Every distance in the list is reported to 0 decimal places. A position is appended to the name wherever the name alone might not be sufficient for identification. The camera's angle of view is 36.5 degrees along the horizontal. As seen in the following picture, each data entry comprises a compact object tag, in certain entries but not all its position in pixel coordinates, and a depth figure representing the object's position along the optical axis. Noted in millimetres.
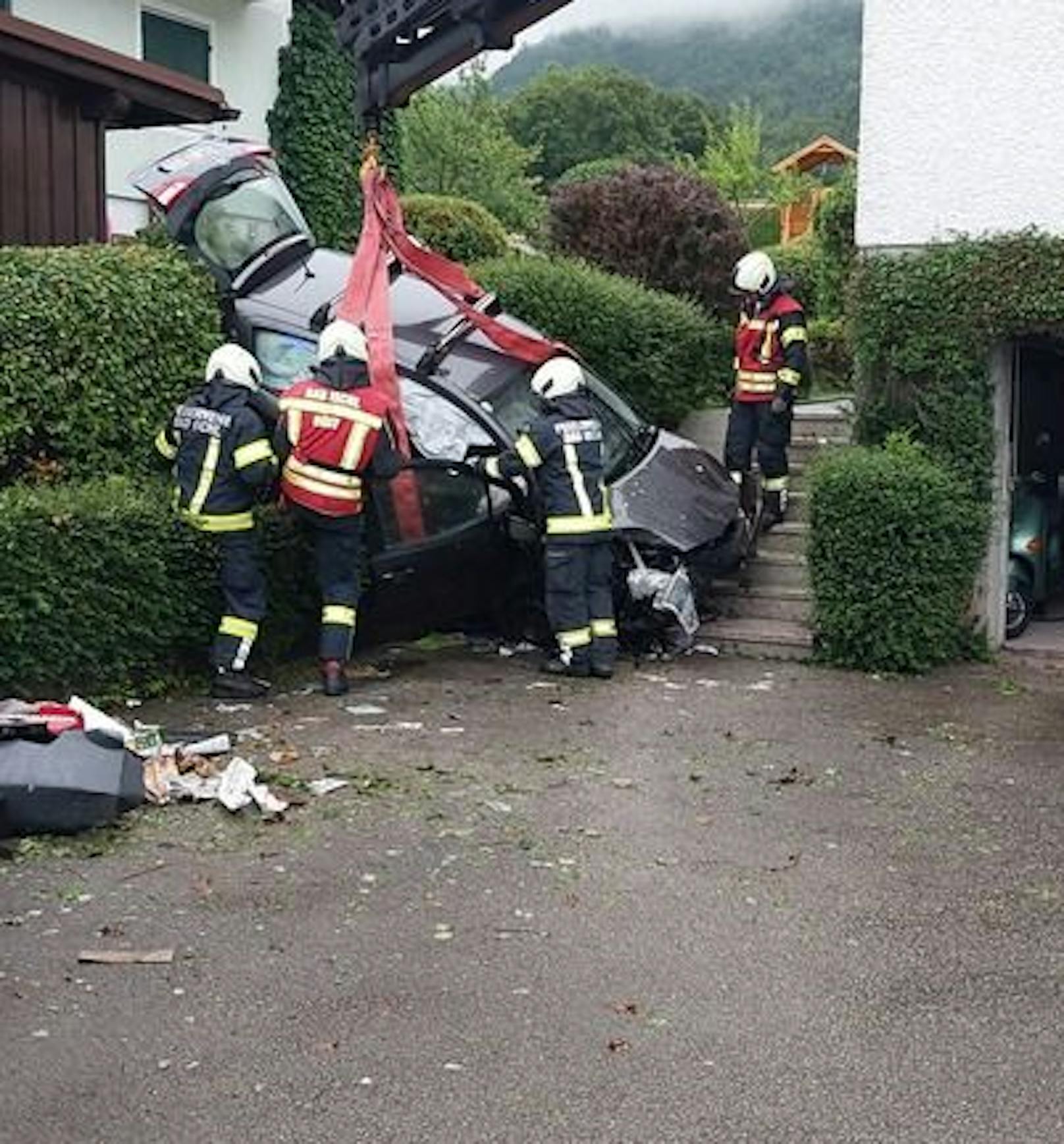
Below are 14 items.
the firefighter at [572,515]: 9461
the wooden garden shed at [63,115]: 9672
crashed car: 9672
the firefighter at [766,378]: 11711
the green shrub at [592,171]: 18442
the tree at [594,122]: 65312
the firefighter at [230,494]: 8742
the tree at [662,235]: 16719
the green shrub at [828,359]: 17953
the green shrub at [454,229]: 16875
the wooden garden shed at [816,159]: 38219
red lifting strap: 9492
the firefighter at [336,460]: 8836
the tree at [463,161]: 32438
